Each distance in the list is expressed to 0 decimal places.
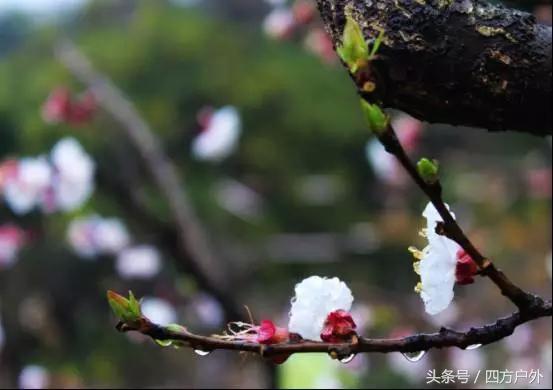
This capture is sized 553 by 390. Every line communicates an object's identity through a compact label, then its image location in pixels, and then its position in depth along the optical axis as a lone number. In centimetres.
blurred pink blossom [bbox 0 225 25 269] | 237
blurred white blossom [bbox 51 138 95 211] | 176
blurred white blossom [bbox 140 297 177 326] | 203
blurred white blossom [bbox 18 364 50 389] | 164
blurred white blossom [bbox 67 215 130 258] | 260
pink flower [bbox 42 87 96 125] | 206
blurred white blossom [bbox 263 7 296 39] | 184
